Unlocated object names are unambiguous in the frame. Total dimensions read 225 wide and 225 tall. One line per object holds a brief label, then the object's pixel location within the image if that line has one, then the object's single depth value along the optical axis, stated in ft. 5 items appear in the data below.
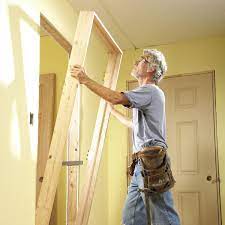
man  6.59
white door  11.92
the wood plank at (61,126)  6.36
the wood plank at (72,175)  8.54
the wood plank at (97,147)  7.94
